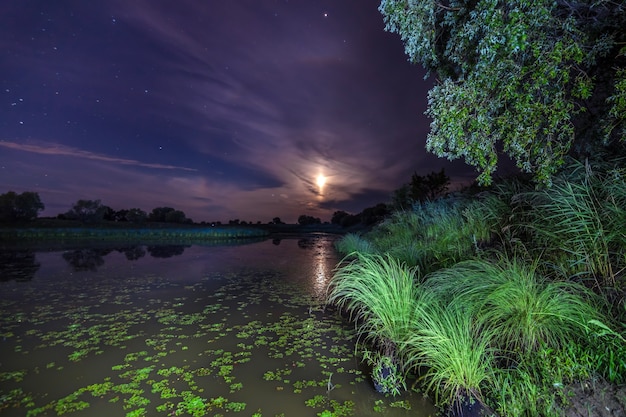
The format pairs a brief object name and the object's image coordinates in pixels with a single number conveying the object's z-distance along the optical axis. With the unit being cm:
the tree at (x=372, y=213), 5000
